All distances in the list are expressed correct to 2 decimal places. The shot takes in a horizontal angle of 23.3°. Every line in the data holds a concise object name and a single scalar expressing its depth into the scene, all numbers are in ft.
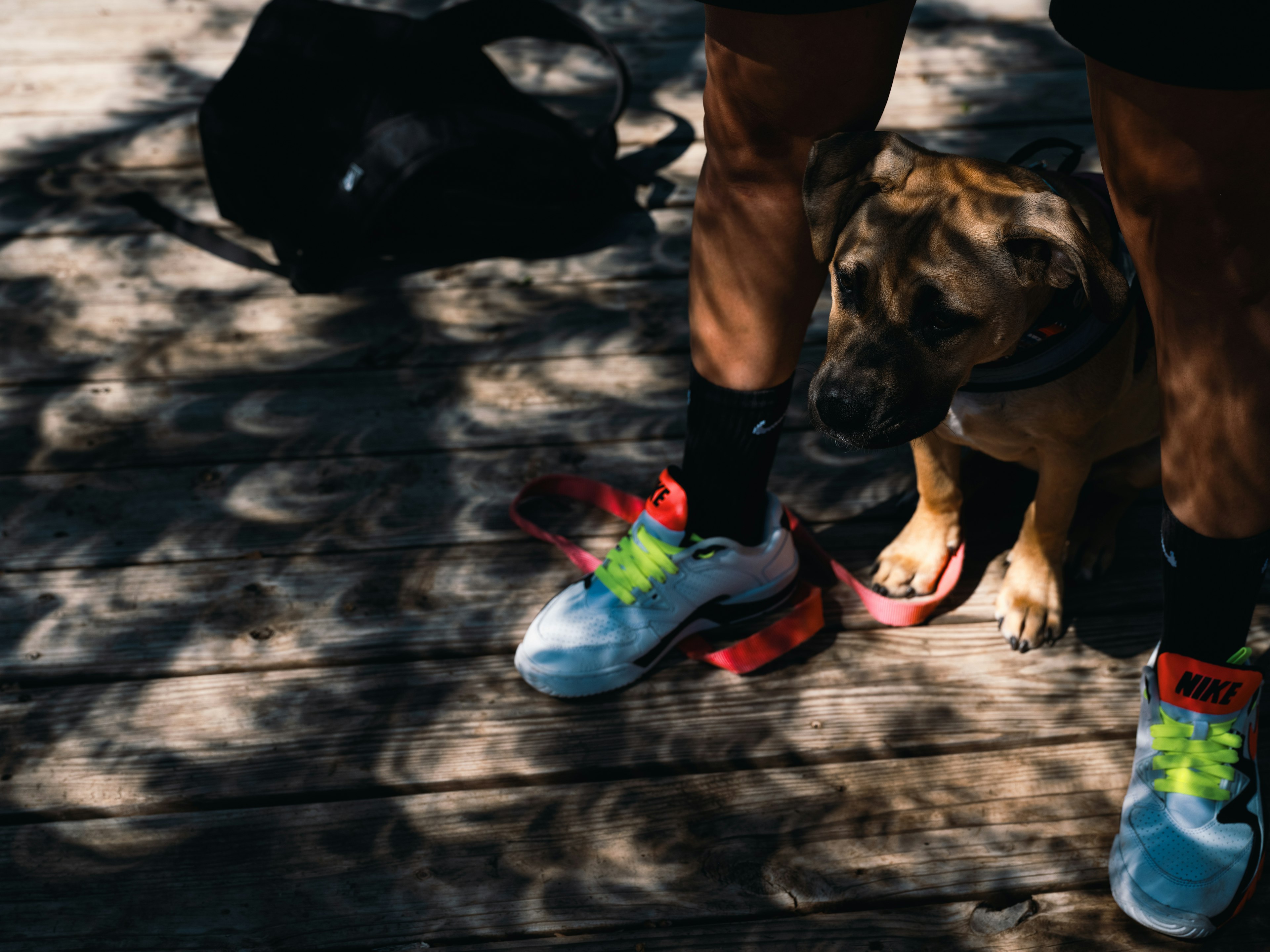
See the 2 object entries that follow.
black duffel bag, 9.37
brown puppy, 7.47
